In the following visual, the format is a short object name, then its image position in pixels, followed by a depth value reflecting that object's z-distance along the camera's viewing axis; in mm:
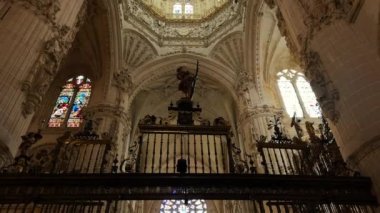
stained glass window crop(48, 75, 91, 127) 16406
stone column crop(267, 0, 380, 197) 5844
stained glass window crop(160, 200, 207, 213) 22867
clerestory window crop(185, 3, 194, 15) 22828
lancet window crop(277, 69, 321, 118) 16672
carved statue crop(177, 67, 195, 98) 8398
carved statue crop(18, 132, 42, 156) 5418
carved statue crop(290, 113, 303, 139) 7479
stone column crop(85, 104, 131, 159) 14414
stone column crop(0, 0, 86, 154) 6488
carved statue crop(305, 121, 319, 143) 6795
